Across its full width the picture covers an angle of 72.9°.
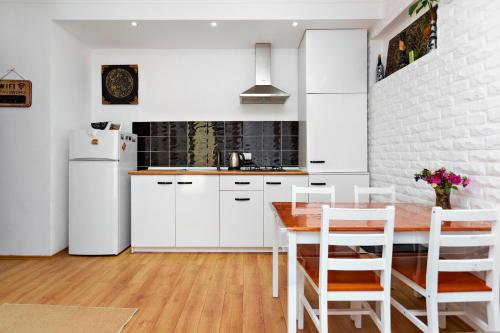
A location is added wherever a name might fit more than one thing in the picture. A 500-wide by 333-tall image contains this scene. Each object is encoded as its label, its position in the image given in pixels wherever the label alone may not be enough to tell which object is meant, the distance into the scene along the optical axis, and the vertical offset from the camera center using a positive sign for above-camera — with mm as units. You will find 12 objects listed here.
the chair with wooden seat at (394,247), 2221 -577
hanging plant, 2526 +1185
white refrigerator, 3703 -363
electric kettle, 4164 -1
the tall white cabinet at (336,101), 3838 +681
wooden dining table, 1651 -337
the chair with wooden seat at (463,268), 1579 -517
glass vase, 2141 -245
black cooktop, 4117 -89
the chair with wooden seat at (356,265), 1578 -500
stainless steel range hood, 4125 +1083
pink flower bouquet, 2102 -140
